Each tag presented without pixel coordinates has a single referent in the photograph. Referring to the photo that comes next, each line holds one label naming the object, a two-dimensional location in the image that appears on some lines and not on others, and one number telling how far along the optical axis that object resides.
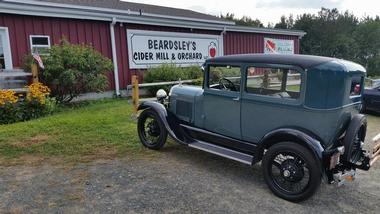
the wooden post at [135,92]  8.12
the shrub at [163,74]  11.78
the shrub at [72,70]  8.86
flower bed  7.69
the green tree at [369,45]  35.65
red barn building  9.48
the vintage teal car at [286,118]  3.70
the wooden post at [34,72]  8.60
